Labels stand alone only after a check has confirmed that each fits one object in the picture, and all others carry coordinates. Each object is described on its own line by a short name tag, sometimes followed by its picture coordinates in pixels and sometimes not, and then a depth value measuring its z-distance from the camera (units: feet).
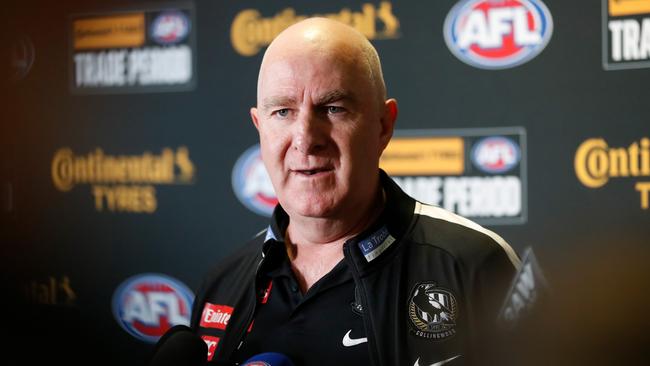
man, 10.35
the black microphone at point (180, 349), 9.84
